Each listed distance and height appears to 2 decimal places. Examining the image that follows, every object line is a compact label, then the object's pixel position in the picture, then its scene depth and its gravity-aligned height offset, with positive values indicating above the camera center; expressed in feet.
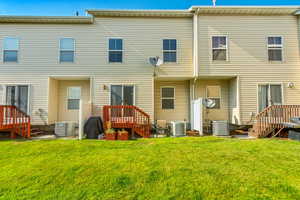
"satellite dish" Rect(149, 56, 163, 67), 28.07 +8.13
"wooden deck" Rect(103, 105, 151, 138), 24.98 -1.78
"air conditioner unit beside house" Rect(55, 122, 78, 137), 26.13 -3.50
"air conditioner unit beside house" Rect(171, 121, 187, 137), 26.03 -3.43
